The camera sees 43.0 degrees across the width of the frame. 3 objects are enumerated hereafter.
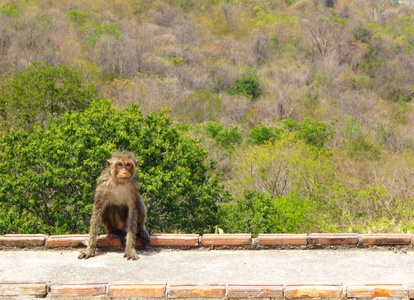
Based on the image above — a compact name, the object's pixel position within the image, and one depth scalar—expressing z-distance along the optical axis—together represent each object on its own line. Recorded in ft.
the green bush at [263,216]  57.00
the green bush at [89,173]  52.03
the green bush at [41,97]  85.61
